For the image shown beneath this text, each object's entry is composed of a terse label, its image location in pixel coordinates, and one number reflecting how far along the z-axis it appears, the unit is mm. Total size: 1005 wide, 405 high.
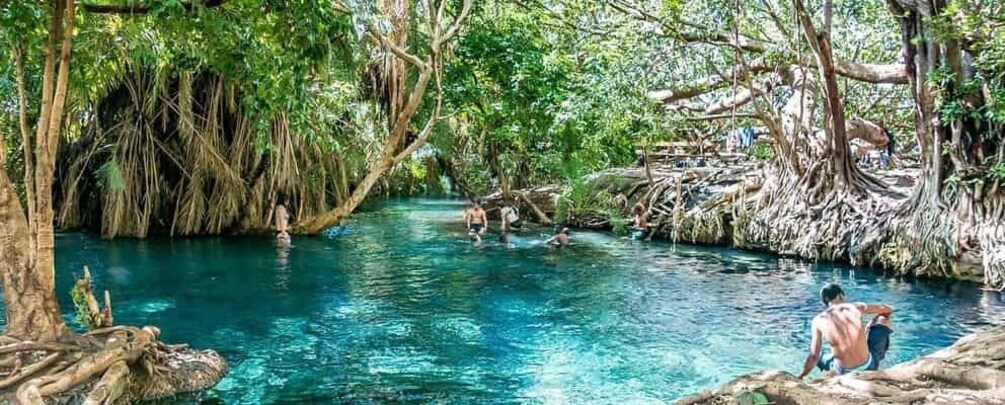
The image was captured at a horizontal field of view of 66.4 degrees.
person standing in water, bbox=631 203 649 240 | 18303
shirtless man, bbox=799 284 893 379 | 5891
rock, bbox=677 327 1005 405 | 3828
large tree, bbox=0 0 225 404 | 5668
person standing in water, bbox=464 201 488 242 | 18953
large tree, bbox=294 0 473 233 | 14164
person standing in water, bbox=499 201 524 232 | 20209
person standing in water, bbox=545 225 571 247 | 16828
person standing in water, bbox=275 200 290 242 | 17188
